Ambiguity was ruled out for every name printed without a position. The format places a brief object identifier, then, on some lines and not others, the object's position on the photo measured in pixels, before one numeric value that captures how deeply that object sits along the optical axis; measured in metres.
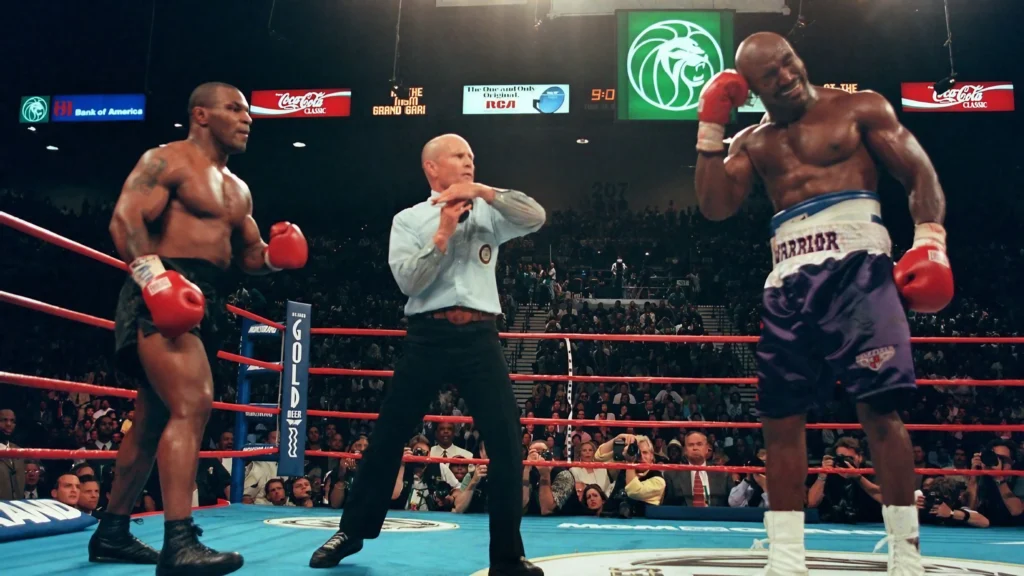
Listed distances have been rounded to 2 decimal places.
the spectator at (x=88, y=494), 3.81
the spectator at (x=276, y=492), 4.62
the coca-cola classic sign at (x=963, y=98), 10.12
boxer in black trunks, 1.75
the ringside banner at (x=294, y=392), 3.70
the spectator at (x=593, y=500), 3.99
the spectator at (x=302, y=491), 4.39
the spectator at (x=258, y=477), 4.89
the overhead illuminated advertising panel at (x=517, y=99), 10.63
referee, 1.94
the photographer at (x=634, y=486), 3.93
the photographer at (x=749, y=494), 4.39
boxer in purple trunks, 1.64
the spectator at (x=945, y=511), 3.70
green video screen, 7.19
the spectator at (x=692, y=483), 4.33
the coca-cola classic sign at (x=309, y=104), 11.08
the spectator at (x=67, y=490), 3.68
